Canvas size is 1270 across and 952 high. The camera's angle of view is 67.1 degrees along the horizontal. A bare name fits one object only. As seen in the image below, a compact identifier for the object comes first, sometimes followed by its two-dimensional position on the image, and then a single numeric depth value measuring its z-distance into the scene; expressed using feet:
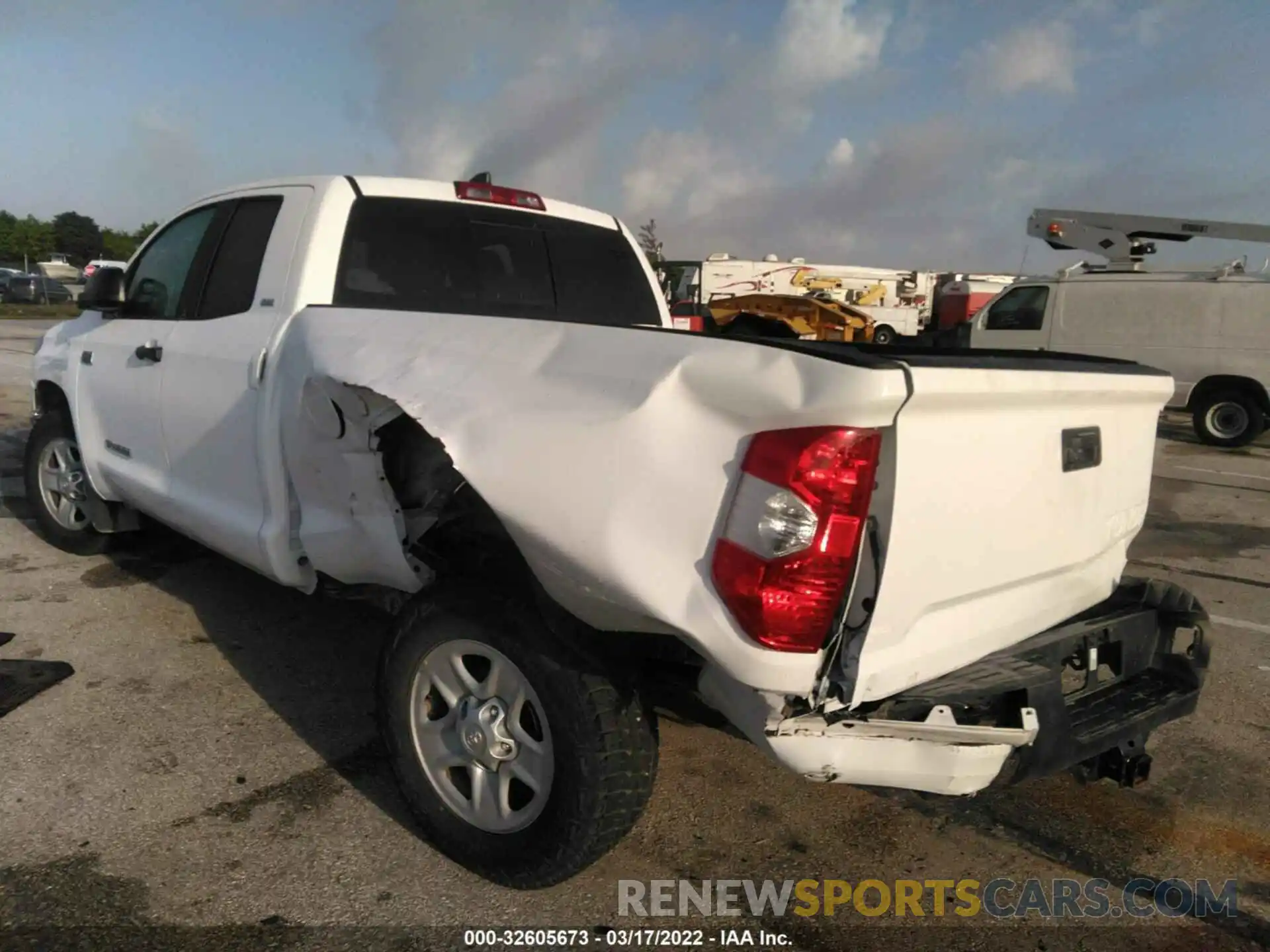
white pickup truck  6.39
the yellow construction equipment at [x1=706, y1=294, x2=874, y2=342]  77.25
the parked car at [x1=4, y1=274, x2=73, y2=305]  121.08
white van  38.99
